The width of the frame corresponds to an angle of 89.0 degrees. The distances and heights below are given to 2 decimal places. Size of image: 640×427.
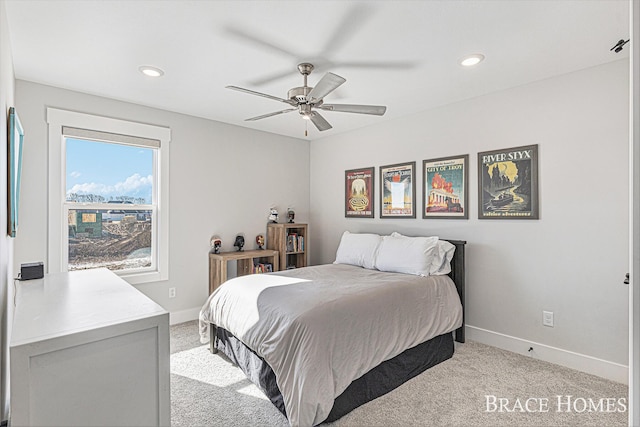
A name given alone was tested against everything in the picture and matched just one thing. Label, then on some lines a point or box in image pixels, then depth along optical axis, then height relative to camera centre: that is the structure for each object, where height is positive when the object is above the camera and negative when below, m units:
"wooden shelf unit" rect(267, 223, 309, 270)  4.50 -0.40
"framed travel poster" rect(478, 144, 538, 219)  2.94 +0.29
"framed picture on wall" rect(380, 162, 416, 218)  3.87 +0.29
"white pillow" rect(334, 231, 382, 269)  3.60 -0.41
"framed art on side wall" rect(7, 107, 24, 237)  1.94 +0.29
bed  1.95 -0.83
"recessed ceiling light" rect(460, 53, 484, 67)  2.46 +1.20
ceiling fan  2.40 +0.85
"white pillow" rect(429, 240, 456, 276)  3.19 -0.43
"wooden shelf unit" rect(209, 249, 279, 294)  3.88 -0.61
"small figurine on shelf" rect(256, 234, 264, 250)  4.55 -0.38
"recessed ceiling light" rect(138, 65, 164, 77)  2.65 +1.19
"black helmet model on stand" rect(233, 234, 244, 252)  4.30 -0.38
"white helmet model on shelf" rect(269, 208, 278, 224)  4.69 -0.02
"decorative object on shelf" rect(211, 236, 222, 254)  4.09 -0.38
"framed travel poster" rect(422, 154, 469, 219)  3.40 +0.29
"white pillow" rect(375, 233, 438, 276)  3.12 -0.41
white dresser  0.95 -0.48
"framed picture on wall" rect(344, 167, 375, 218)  4.35 +0.30
